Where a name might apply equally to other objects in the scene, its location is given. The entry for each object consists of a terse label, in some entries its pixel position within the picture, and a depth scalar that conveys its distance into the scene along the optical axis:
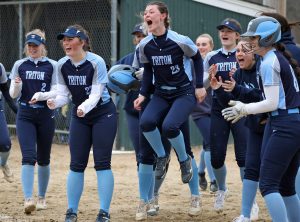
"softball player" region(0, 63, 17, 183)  17.05
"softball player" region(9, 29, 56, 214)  15.51
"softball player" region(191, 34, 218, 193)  18.47
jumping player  13.94
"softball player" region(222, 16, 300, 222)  10.61
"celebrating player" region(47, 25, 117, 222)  13.40
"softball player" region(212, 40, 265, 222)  12.21
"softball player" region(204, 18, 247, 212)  14.68
